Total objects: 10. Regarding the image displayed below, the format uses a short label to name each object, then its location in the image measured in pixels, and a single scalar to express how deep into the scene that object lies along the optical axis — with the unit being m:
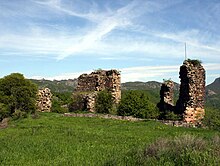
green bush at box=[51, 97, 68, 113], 33.39
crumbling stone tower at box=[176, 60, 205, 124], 25.73
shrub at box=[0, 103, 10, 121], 27.44
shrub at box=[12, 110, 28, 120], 24.05
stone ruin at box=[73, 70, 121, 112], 32.30
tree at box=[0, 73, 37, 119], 28.45
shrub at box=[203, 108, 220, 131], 22.71
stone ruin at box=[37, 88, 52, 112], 32.22
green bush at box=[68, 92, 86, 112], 31.92
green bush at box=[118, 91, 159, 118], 27.01
